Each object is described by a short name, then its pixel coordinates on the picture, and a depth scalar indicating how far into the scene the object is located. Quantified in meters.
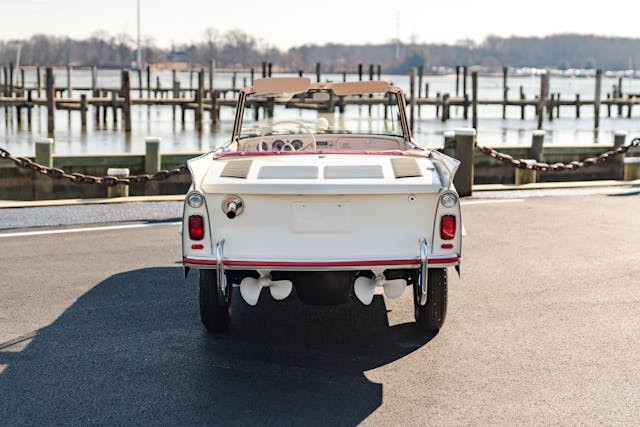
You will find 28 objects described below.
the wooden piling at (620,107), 74.73
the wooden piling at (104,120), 57.95
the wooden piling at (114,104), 52.26
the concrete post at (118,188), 13.43
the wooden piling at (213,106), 53.21
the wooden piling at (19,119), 57.23
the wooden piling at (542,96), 51.50
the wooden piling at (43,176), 15.00
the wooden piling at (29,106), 49.25
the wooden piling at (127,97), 41.02
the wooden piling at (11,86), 65.57
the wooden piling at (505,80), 68.39
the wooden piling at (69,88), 62.86
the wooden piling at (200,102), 52.34
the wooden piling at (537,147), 18.55
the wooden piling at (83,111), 50.06
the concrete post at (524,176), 15.65
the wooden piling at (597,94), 44.44
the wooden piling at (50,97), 40.78
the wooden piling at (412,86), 37.81
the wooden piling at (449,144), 15.85
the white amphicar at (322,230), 5.91
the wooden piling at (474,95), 48.59
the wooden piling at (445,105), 59.10
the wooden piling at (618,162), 17.72
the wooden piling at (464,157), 14.05
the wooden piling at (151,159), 16.22
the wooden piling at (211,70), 56.53
